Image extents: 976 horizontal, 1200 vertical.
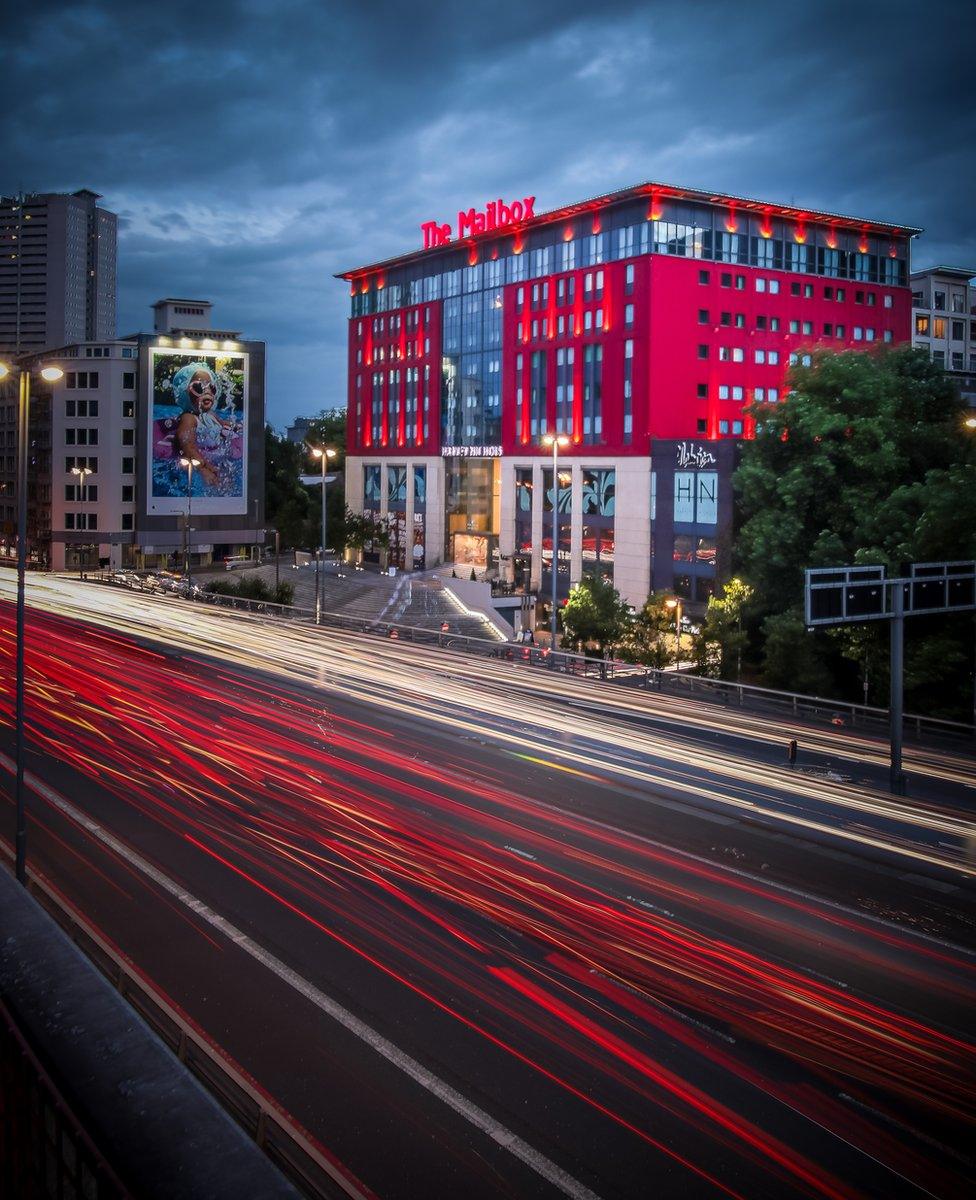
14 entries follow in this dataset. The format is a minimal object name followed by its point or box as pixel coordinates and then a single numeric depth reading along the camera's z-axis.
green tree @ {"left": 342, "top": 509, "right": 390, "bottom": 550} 94.81
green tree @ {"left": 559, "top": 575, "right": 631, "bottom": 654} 49.16
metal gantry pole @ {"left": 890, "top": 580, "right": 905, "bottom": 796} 24.83
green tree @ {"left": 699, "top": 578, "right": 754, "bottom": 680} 43.12
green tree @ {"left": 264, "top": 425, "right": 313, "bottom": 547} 106.44
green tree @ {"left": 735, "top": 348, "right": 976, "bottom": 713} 37.91
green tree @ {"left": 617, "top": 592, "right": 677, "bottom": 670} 47.31
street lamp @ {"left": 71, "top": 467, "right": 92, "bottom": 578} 93.18
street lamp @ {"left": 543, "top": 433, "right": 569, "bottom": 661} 43.26
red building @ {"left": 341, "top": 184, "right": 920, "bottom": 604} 69.25
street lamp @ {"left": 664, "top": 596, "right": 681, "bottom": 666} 47.50
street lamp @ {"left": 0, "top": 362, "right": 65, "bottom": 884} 15.57
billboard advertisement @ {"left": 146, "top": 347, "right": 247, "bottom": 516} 93.00
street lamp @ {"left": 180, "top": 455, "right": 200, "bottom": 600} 93.50
